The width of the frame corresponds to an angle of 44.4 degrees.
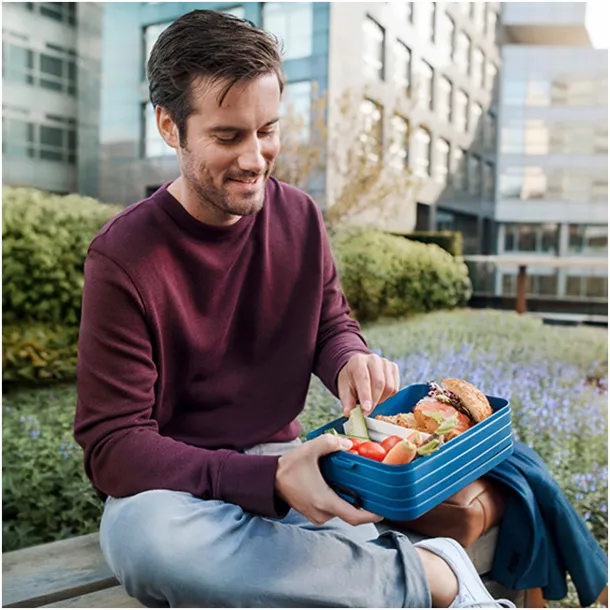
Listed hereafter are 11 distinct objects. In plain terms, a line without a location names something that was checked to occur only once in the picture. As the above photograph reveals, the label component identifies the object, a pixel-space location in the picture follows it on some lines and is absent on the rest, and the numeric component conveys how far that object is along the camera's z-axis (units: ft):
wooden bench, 4.60
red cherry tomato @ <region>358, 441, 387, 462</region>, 3.73
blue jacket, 4.95
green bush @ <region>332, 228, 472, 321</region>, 11.97
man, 3.75
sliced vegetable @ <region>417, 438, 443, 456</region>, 3.69
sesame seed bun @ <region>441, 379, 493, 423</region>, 4.40
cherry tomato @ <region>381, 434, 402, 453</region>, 3.82
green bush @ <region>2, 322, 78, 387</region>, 10.59
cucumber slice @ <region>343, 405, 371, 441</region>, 4.11
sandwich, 4.18
